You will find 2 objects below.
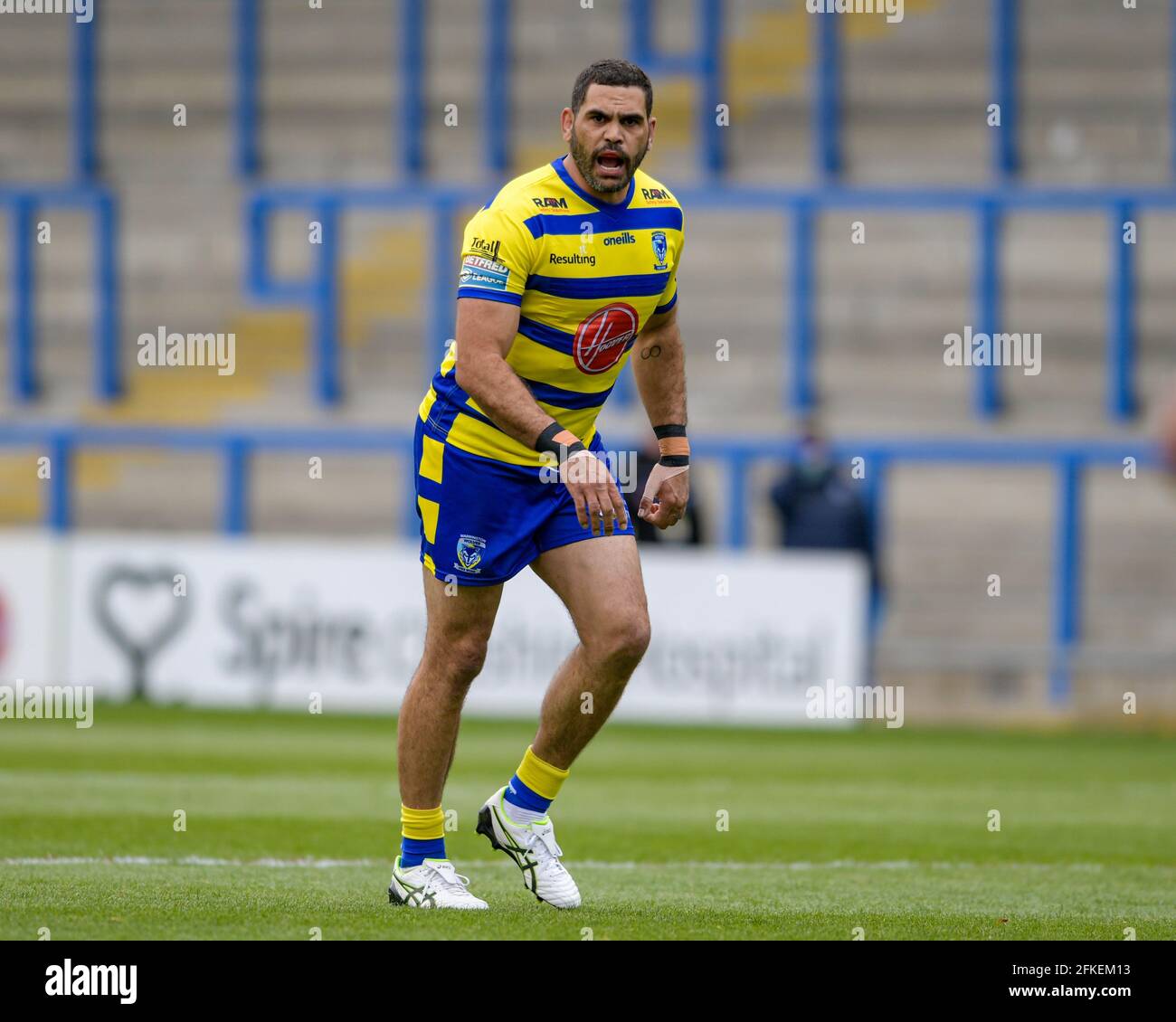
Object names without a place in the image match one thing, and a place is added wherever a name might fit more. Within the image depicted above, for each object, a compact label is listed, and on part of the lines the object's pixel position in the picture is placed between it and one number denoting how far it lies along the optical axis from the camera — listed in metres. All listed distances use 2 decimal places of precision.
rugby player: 5.99
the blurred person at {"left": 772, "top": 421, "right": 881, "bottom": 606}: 15.60
